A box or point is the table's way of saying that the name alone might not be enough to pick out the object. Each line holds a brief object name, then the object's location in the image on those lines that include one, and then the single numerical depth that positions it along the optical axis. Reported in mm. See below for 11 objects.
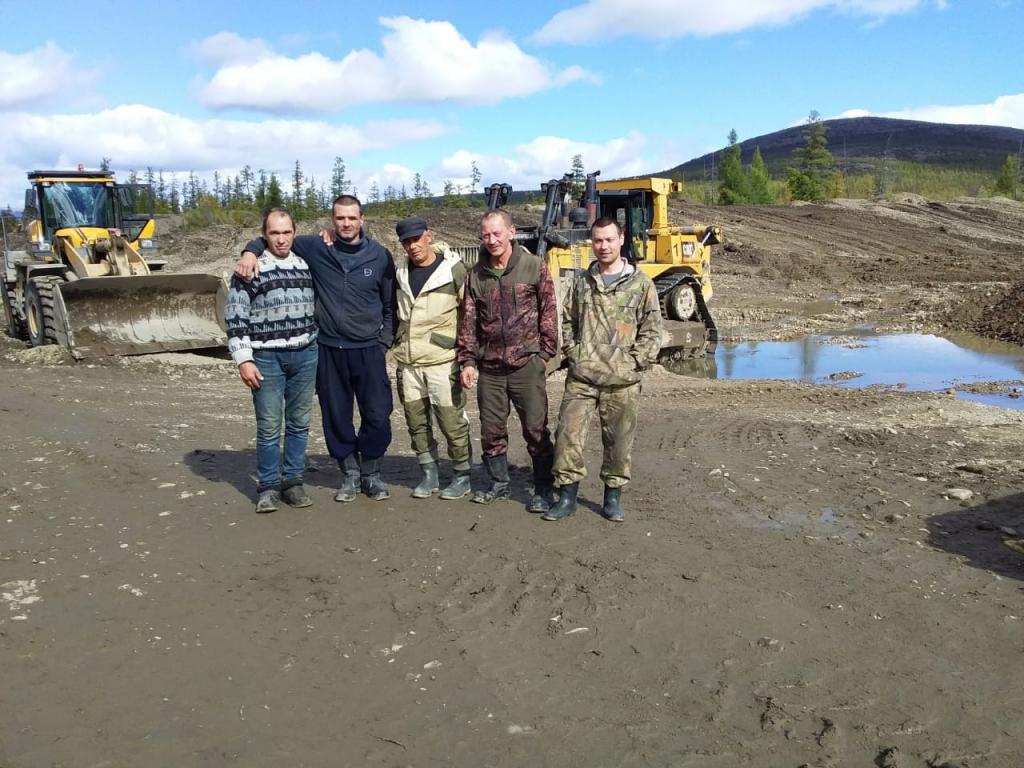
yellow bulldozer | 13094
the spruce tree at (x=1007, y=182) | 59594
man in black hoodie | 4863
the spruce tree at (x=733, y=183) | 54938
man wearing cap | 4941
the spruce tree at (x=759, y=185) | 58188
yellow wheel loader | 11211
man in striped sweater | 4730
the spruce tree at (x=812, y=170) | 56812
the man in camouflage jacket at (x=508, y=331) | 4852
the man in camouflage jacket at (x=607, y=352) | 4805
